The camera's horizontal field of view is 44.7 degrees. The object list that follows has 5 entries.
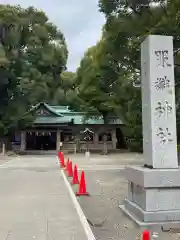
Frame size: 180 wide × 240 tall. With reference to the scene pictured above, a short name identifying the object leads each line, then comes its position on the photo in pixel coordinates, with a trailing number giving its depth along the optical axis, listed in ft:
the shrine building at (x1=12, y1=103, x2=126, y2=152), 92.51
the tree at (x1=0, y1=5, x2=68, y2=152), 85.35
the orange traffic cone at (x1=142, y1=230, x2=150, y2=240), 10.14
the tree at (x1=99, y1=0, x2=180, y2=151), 33.11
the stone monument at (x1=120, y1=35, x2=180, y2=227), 15.56
